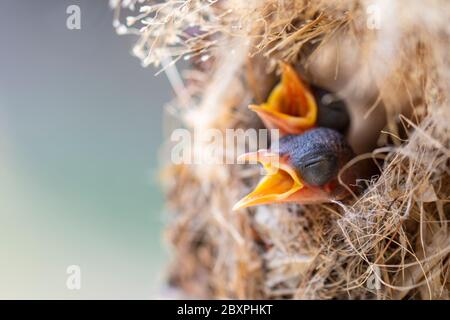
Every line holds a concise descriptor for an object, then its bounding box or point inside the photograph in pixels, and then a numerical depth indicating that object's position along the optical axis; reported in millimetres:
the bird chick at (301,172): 179
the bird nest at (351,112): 177
